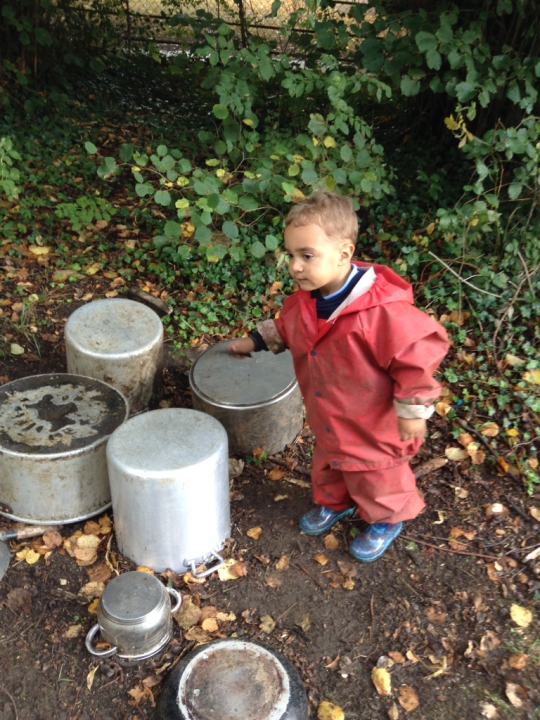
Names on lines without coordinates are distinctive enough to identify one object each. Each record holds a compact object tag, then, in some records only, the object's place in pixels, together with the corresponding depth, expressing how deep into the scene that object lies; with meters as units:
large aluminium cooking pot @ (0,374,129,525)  2.85
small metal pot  2.42
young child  2.30
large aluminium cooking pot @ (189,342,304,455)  3.28
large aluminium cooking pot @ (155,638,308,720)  2.22
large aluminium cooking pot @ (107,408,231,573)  2.62
